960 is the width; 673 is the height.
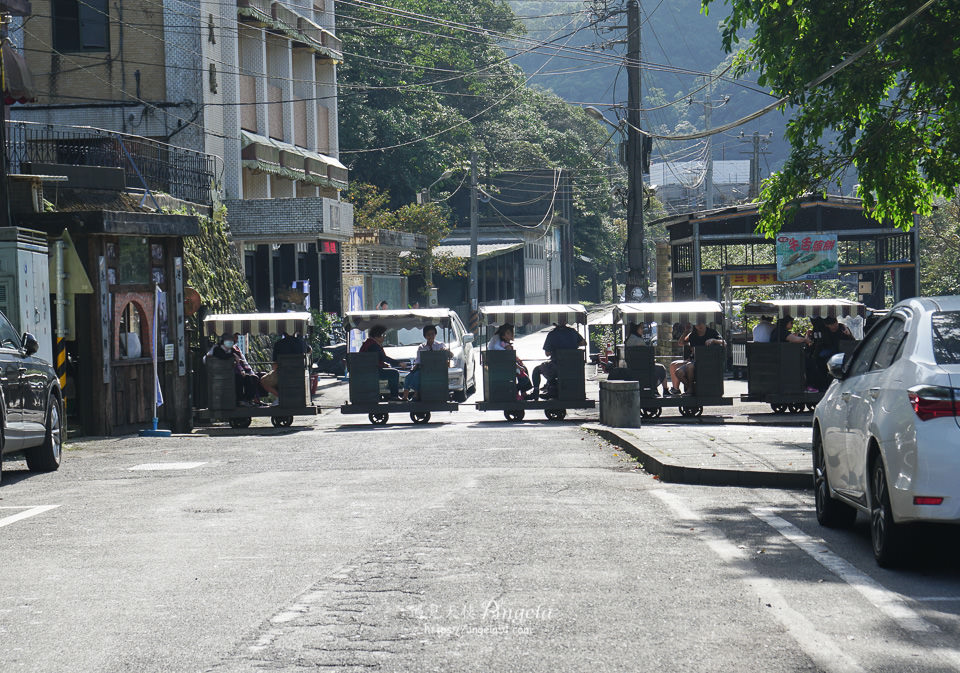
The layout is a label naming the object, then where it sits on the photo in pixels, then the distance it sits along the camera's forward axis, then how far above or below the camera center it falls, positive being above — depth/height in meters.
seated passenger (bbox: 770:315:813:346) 24.94 -0.02
